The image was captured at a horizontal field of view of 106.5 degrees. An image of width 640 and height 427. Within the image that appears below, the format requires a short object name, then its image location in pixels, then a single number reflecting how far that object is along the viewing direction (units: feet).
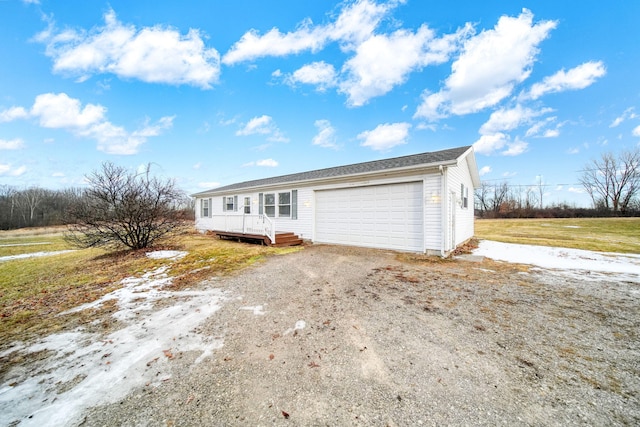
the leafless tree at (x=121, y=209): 29.86
